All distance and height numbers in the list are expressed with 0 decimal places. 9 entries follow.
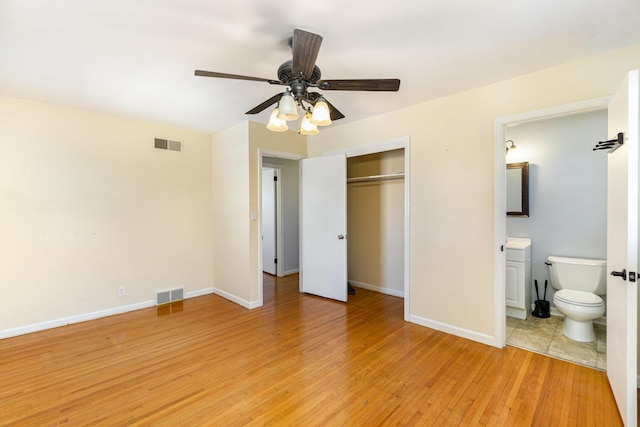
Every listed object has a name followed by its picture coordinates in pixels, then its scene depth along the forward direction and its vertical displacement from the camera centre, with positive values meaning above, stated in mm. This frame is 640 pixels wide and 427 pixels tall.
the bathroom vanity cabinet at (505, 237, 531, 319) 3215 -826
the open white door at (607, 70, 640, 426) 1548 -245
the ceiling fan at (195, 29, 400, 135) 1764 +821
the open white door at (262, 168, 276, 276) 5630 -243
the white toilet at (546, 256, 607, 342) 2658 -885
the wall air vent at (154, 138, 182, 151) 3889 +920
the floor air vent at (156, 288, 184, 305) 3883 -1200
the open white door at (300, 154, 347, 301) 3906 -261
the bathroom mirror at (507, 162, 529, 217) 3533 +230
